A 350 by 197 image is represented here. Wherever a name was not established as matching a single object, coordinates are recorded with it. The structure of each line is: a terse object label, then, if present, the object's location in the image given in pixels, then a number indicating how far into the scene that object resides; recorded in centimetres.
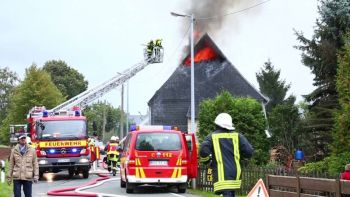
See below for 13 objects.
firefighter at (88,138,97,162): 2718
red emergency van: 1775
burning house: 5628
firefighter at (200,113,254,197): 810
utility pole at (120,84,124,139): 5820
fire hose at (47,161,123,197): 1681
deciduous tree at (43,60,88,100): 9375
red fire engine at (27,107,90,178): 2522
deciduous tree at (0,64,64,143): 6256
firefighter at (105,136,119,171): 2889
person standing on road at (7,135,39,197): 1268
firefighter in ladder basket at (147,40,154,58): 4869
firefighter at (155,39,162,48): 4893
